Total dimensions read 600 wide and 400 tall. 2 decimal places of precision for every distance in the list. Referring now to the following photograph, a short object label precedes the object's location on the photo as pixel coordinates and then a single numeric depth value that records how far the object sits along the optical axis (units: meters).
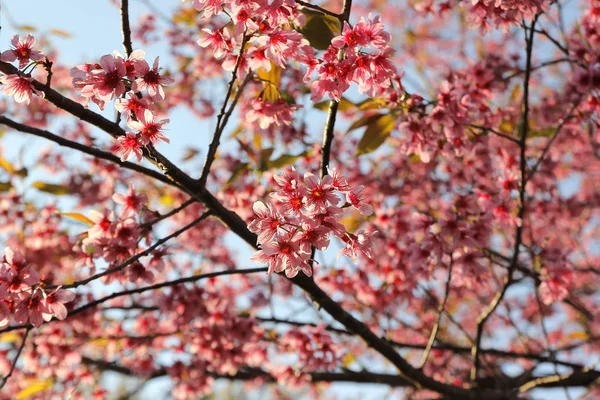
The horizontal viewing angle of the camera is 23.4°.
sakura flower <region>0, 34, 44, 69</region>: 1.07
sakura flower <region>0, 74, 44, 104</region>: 1.06
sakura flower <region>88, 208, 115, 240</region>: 1.22
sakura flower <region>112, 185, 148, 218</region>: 1.25
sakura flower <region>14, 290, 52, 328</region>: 1.12
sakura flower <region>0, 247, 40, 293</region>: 1.11
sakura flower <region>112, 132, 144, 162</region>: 1.09
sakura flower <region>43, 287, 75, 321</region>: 1.13
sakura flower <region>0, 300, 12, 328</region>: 1.11
